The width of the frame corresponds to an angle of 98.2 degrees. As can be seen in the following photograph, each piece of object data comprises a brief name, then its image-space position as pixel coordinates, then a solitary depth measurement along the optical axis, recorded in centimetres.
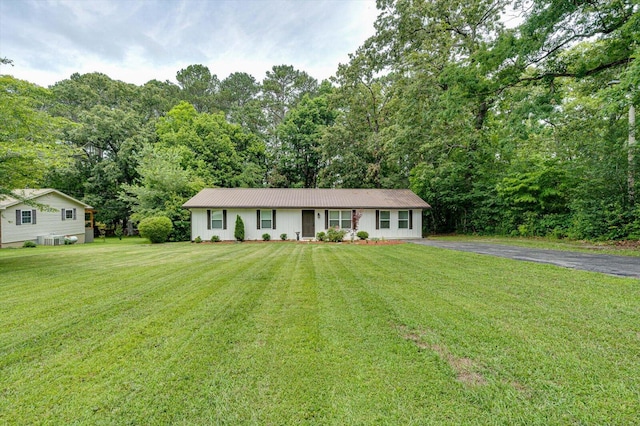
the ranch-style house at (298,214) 1596
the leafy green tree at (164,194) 1669
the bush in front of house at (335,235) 1489
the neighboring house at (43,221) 1514
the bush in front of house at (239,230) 1554
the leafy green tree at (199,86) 3148
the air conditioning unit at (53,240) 1672
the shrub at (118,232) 2102
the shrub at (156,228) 1487
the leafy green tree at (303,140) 2567
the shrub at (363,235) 1573
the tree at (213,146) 2267
